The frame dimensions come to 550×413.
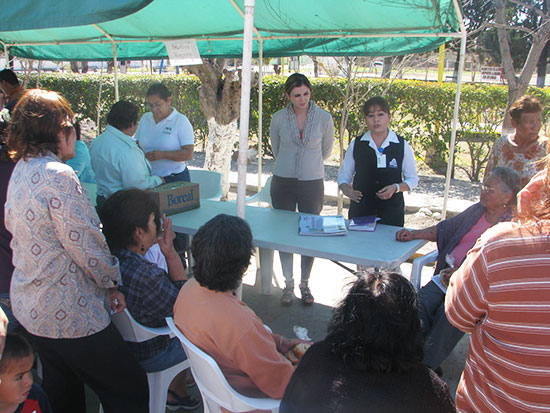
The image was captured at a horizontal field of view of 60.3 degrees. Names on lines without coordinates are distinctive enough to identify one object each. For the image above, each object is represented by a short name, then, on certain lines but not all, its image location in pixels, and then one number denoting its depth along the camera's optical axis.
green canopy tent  2.80
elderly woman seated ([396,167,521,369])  2.75
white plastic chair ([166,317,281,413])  1.74
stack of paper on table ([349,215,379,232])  3.29
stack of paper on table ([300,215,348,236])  3.21
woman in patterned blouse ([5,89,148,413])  1.80
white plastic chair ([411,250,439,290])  3.00
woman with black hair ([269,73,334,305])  3.90
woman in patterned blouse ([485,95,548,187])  3.33
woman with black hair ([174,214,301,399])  1.77
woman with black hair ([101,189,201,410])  2.29
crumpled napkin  2.28
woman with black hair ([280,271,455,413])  1.26
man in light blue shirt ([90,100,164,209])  3.32
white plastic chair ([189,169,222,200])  5.08
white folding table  2.81
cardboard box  3.51
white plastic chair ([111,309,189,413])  2.25
